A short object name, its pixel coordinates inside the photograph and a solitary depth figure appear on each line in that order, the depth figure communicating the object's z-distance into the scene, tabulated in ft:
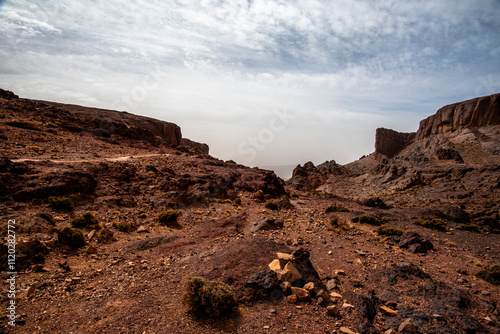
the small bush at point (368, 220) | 59.21
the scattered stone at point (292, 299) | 22.61
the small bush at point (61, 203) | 44.39
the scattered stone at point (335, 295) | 24.41
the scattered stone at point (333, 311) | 21.51
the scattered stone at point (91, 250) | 33.21
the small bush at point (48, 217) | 37.27
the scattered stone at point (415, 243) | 39.45
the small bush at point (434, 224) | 56.69
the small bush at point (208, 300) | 20.83
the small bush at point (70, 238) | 32.89
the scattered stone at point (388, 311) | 21.82
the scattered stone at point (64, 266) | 28.03
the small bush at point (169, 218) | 51.00
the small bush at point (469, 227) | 55.83
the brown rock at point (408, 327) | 19.31
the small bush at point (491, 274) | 28.11
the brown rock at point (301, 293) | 23.06
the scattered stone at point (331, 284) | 26.26
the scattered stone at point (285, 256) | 26.94
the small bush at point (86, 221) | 40.09
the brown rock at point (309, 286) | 24.09
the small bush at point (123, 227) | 43.39
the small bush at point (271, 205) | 72.69
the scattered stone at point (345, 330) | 19.33
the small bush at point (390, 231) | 49.19
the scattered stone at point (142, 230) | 44.92
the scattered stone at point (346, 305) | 22.84
